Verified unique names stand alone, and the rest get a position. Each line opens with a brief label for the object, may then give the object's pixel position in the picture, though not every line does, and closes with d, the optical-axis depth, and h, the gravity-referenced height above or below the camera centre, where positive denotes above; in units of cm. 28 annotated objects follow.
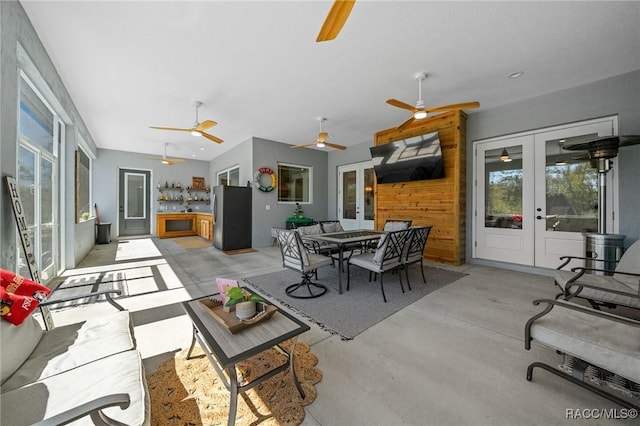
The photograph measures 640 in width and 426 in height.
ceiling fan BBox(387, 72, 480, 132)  325 +147
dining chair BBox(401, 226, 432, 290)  334 -47
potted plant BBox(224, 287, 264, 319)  152 -57
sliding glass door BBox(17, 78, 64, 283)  281 +49
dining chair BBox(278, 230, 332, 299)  295 -61
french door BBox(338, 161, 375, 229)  698 +55
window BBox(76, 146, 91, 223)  467 +70
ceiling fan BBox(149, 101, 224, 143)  402 +147
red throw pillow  124 -46
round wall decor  641 +93
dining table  326 -35
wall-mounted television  471 +115
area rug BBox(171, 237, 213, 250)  675 -89
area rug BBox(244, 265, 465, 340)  245 -106
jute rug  133 -112
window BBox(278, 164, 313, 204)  712 +92
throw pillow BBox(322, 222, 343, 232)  432 -24
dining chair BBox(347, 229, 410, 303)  296 -54
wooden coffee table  122 -70
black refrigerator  603 -10
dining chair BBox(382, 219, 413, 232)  433 -20
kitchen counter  822 -40
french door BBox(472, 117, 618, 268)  366 +31
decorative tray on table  144 -66
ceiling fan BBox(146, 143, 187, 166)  705 +154
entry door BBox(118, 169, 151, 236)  822 +37
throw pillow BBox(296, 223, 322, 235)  404 -28
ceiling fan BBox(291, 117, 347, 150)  478 +150
